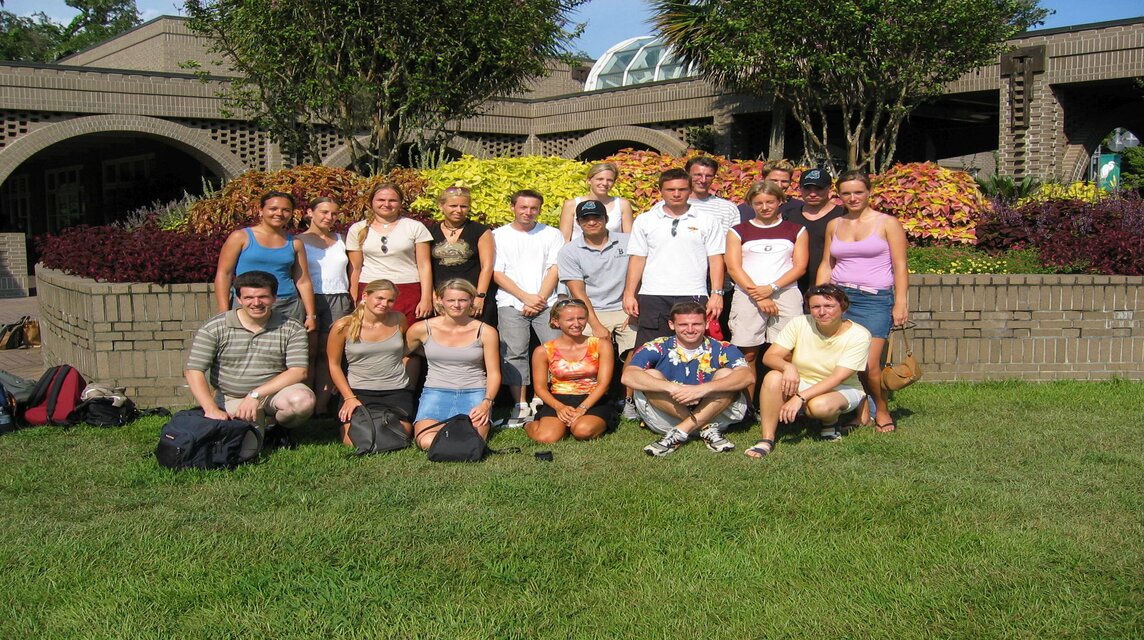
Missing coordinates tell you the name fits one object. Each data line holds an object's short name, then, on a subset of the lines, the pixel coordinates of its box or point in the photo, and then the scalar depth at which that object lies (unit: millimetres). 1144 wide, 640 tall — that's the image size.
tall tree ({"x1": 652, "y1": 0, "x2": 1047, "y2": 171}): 14883
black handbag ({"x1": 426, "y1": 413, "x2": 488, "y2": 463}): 5387
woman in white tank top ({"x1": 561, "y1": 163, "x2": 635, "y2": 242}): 6605
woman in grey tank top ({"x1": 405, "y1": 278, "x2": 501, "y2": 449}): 5938
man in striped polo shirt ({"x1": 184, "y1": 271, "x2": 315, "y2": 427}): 5570
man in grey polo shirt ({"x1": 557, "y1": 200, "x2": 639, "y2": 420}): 6387
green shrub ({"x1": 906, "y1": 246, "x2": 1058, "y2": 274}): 8680
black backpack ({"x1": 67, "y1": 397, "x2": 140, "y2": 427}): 6273
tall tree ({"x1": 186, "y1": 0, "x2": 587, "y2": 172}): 11562
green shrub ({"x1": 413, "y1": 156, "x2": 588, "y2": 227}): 8414
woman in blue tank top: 6043
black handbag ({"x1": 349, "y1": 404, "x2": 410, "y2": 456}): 5582
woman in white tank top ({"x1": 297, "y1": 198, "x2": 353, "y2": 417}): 6457
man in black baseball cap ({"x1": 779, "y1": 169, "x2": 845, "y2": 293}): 6254
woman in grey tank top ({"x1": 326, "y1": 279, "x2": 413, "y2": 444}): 5961
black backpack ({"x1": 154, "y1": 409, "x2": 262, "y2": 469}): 5152
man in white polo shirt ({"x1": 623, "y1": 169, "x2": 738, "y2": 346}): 6203
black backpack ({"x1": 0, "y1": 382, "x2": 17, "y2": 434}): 6109
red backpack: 6238
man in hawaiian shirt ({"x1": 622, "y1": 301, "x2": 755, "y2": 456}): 5695
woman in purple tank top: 5988
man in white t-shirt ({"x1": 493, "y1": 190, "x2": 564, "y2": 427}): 6535
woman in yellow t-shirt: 5688
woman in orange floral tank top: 6078
